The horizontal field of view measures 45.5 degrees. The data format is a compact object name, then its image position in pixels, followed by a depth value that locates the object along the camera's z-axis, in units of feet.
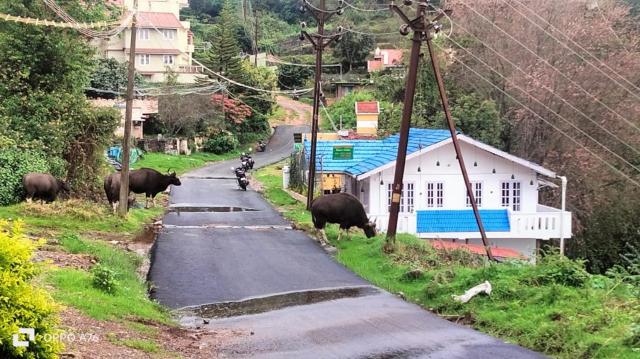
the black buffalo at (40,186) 78.89
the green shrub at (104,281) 41.78
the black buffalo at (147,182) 97.04
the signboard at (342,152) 104.88
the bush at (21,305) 22.11
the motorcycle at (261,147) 219.41
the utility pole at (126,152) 78.32
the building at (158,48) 231.71
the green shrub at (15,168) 78.64
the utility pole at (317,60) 96.12
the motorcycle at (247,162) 154.76
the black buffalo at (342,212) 73.36
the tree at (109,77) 195.45
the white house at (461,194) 92.58
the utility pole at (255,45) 270.67
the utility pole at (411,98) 58.65
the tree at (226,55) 229.25
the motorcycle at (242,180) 131.40
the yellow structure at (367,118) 148.15
